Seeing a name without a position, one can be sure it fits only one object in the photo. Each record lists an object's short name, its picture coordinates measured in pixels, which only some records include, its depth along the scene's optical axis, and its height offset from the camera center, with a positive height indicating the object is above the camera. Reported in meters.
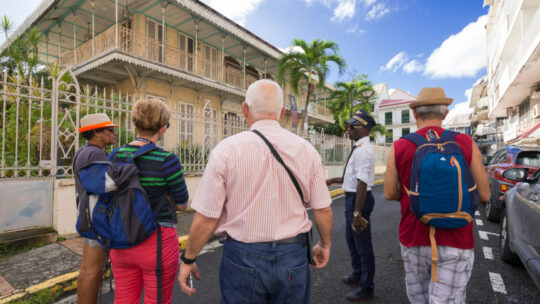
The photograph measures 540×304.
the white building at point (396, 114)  43.47 +6.43
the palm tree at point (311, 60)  12.72 +4.31
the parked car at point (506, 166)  5.30 -0.21
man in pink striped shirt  1.39 -0.32
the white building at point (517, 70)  10.98 +3.64
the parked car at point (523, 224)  2.65 -0.74
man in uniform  2.83 -0.50
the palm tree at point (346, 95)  22.59 +4.86
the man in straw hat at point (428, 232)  1.75 -0.49
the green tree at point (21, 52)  10.80 +4.09
